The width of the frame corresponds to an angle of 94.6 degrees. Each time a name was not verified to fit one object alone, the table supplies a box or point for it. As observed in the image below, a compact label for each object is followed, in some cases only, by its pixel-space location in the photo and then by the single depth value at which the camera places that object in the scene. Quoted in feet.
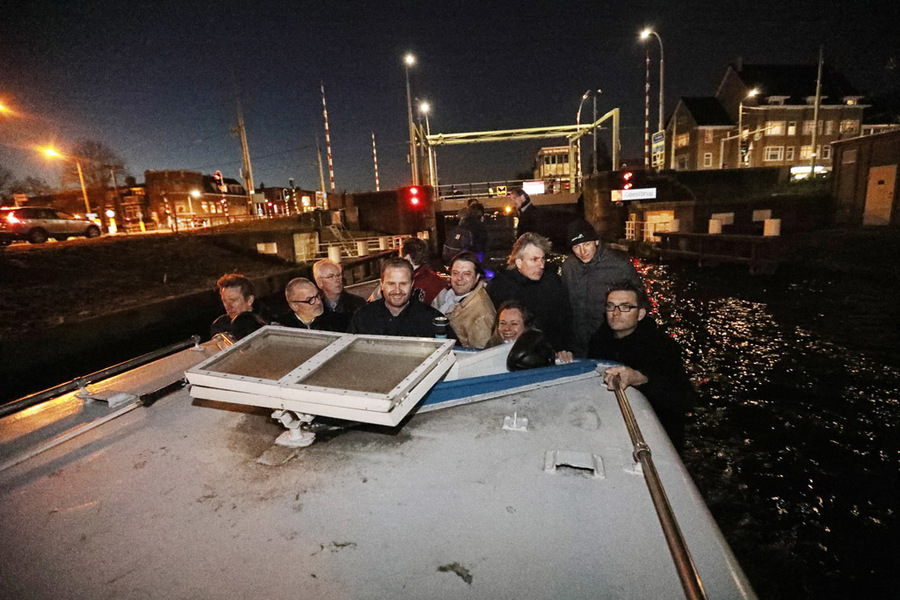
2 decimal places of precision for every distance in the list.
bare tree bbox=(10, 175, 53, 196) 132.16
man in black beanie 13.73
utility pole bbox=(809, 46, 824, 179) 73.55
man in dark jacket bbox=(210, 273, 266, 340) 11.89
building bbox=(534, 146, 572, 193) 200.64
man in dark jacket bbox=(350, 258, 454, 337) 10.93
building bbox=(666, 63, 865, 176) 136.98
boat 5.01
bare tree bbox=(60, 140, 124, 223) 133.18
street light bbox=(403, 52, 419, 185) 75.92
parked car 56.08
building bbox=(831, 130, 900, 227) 60.90
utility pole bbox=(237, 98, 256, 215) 93.30
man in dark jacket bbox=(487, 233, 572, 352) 12.75
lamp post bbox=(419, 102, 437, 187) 95.90
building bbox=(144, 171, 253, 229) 169.68
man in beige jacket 11.96
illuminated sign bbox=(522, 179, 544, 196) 113.39
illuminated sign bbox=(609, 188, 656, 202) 72.28
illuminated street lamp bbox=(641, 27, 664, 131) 70.80
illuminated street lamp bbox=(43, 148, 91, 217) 78.43
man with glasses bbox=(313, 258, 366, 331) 14.29
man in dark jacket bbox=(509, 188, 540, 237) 19.26
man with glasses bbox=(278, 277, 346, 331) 12.66
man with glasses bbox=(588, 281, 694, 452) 9.45
